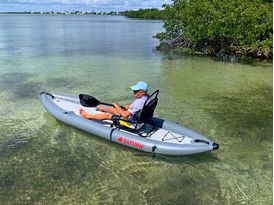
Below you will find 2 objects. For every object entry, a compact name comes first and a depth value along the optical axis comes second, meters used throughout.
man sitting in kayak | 4.11
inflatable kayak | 4.01
